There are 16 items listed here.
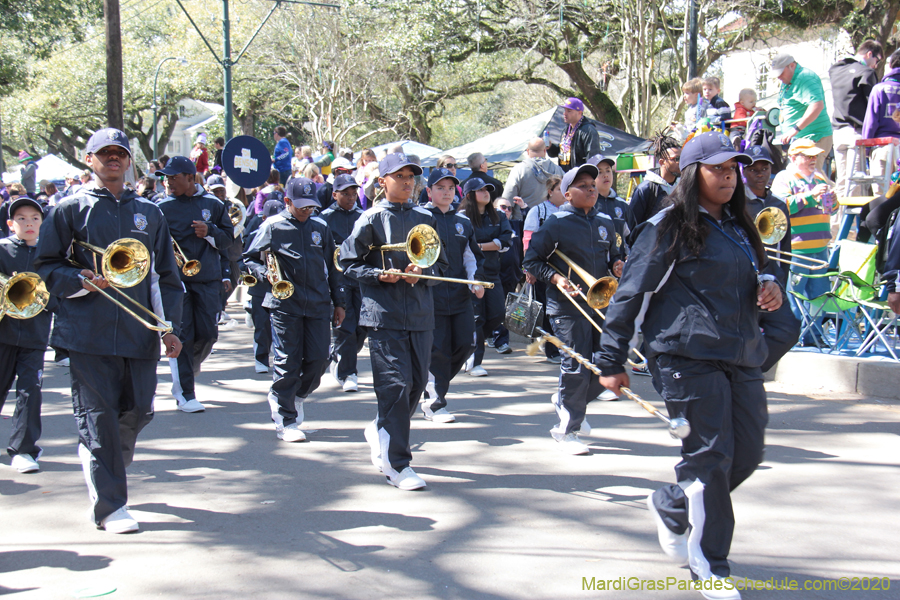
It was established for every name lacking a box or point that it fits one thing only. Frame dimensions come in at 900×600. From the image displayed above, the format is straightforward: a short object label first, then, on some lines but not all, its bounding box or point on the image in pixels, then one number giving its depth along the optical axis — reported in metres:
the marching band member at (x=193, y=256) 7.74
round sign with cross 11.44
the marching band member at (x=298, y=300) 6.60
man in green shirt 10.24
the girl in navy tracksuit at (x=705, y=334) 3.63
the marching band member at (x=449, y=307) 7.03
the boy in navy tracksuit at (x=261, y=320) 9.20
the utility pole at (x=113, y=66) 14.37
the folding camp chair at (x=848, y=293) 8.17
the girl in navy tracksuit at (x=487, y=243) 8.91
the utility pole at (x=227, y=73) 17.53
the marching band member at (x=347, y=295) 8.66
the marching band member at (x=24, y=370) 5.80
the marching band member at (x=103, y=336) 4.53
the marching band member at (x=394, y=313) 5.37
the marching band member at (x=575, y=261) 6.08
